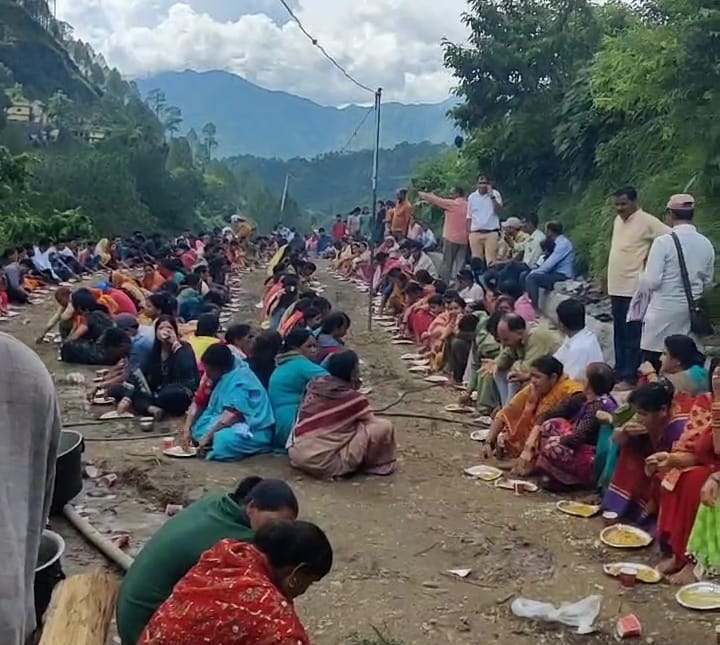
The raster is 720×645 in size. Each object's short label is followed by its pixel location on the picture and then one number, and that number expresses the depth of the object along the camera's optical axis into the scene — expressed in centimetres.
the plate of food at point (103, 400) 935
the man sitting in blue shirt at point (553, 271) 1167
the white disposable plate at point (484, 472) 708
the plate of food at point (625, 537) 566
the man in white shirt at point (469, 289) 1187
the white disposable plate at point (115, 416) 883
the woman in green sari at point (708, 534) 505
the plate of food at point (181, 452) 755
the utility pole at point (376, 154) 1358
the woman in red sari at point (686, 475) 516
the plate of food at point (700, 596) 483
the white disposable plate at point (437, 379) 1063
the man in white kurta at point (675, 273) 725
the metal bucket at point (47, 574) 409
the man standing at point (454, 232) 1530
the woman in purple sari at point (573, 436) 659
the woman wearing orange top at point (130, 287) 1272
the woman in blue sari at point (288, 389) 759
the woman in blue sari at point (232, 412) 747
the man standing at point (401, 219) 2081
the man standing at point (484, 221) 1433
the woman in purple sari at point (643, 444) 572
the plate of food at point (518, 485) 679
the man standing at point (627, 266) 813
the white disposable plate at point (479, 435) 824
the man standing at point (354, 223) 2825
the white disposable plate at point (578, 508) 621
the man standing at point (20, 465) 211
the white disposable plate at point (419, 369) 1125
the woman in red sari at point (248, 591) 301
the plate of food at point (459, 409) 928
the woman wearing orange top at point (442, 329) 1100
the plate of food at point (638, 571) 518
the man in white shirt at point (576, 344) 756
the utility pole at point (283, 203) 5376
